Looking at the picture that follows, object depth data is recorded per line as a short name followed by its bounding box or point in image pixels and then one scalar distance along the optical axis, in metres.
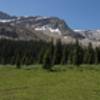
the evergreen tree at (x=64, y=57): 64.36
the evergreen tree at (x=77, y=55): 57.57
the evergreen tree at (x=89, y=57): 63.89
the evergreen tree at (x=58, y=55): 65.28
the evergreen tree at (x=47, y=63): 39.28
